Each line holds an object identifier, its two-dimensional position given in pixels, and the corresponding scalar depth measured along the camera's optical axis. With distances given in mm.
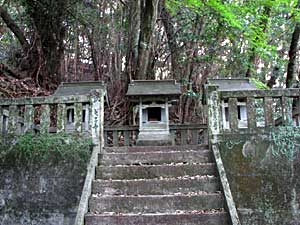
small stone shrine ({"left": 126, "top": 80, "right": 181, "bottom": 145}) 6773
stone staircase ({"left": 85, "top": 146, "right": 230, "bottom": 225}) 4027
